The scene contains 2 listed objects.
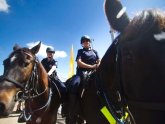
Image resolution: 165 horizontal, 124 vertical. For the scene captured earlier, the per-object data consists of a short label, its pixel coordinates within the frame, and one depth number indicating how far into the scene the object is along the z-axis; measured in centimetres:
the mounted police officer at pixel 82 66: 282
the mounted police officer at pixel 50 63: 446
